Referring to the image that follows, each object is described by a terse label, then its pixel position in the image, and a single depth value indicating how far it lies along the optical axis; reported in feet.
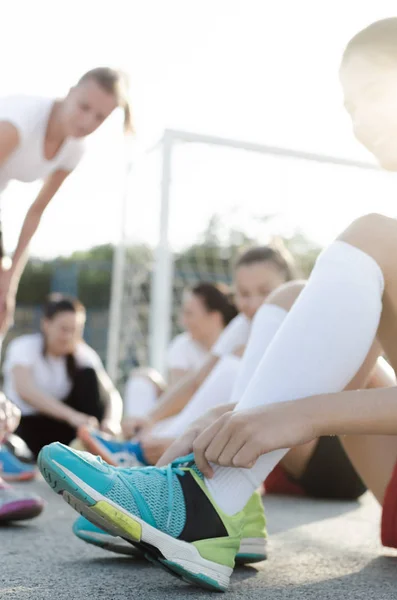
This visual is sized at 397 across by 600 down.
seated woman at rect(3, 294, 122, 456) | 11.05
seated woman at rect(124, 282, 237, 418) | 11.39
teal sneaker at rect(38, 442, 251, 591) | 2.84
